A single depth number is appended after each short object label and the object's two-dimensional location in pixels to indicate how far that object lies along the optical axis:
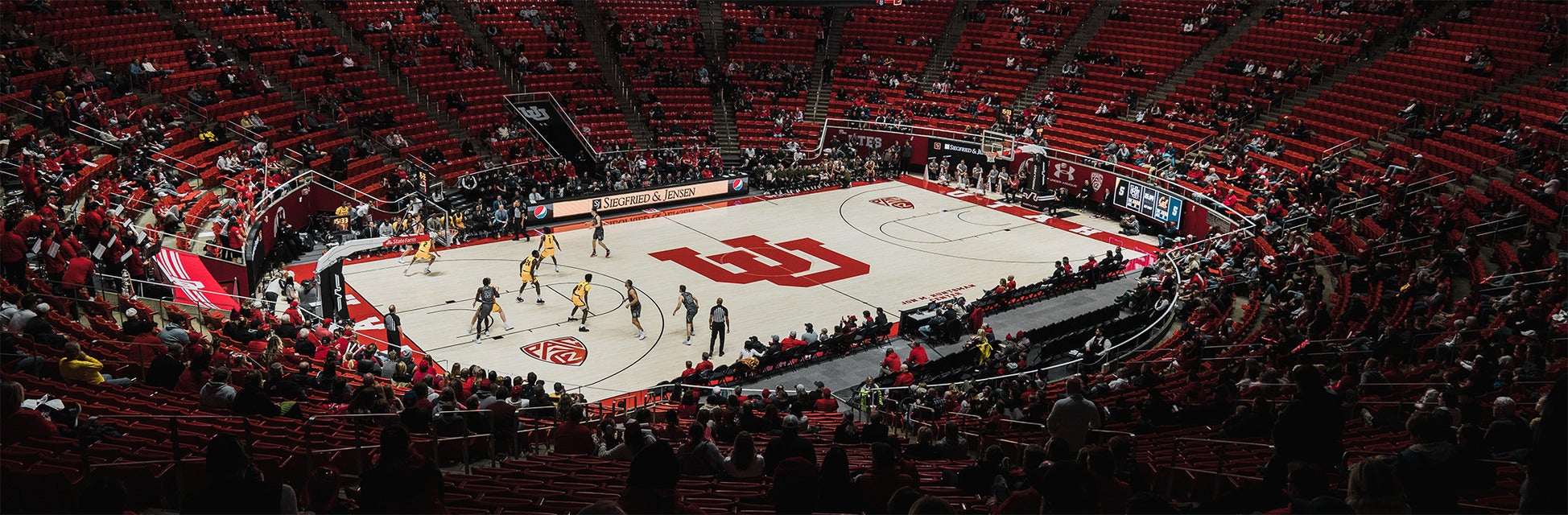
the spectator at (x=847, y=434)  11.60
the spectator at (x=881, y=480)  7.11
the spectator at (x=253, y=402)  9.98
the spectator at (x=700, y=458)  9.02
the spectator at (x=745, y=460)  8.54
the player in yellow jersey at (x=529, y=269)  23.66
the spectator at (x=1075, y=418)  9.14
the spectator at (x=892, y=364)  18.95
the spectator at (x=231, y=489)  5.13
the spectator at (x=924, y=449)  10.89
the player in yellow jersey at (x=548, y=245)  25.87
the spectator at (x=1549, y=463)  4.99
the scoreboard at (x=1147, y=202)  32.41
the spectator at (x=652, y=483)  5.57
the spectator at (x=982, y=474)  8.16
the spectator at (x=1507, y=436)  8.11
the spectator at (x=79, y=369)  11.05
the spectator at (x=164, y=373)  11.52
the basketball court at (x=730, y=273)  21.50
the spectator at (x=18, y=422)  7.99
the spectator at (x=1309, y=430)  6.88
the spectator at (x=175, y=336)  13.59
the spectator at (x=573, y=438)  10.62
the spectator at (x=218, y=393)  10.30
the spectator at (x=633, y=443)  9.07
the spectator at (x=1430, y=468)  6.03
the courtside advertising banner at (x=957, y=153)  40.50
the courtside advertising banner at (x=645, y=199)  33.25
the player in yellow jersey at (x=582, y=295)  22.41
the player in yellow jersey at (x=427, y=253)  26.27
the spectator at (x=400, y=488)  5.60
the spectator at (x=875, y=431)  10.83
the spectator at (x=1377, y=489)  5.30
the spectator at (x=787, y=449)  7.85
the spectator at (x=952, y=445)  10.76
